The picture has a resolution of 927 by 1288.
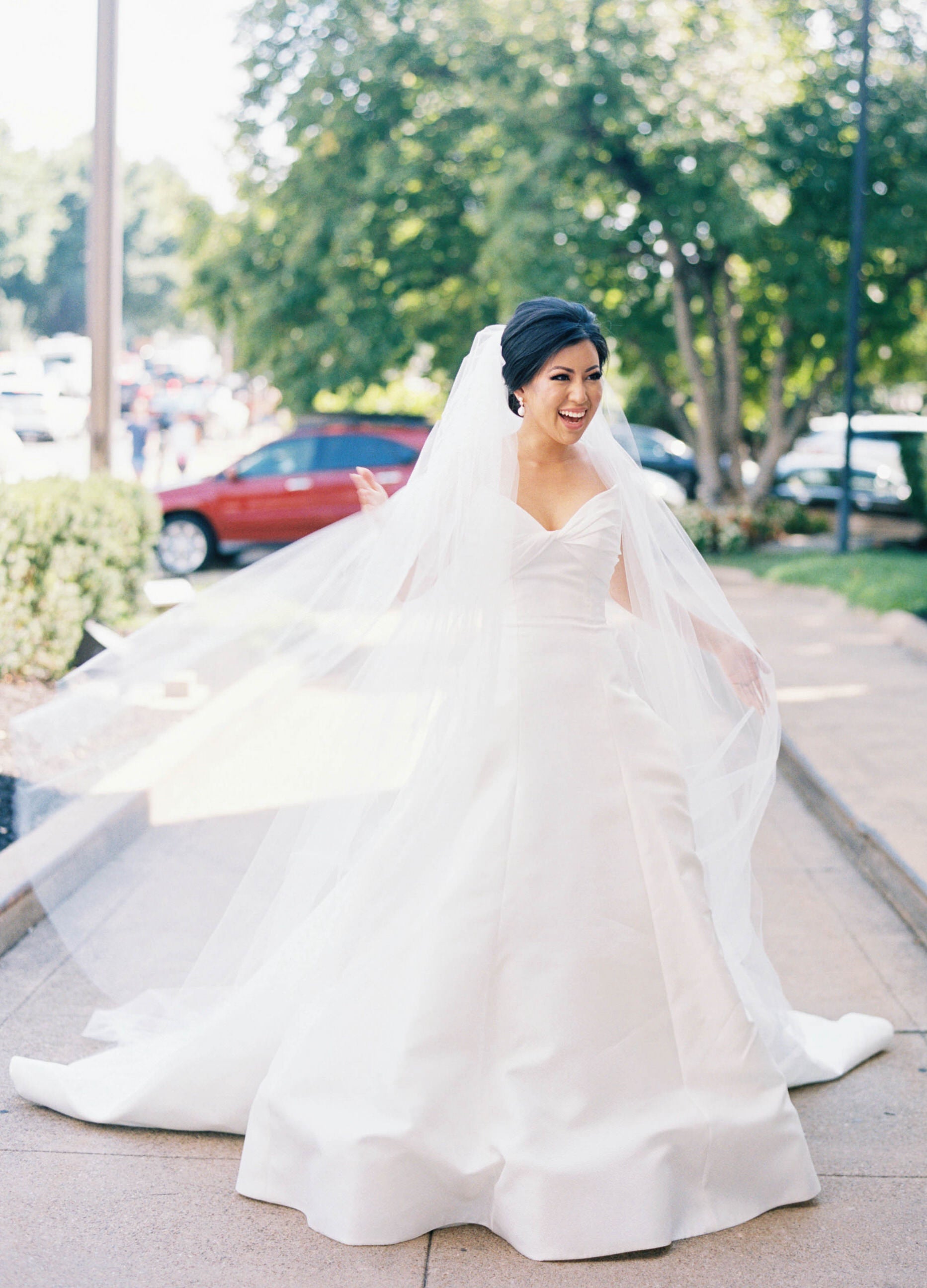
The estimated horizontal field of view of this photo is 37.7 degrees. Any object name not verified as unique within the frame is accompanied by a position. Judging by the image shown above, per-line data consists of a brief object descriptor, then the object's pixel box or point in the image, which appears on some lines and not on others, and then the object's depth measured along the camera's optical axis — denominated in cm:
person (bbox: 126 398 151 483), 2638
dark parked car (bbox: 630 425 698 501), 2675
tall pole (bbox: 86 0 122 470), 937
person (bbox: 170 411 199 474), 2634
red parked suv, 1617
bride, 288
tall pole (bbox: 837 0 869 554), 1701
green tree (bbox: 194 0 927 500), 1789
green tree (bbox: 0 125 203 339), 2981
